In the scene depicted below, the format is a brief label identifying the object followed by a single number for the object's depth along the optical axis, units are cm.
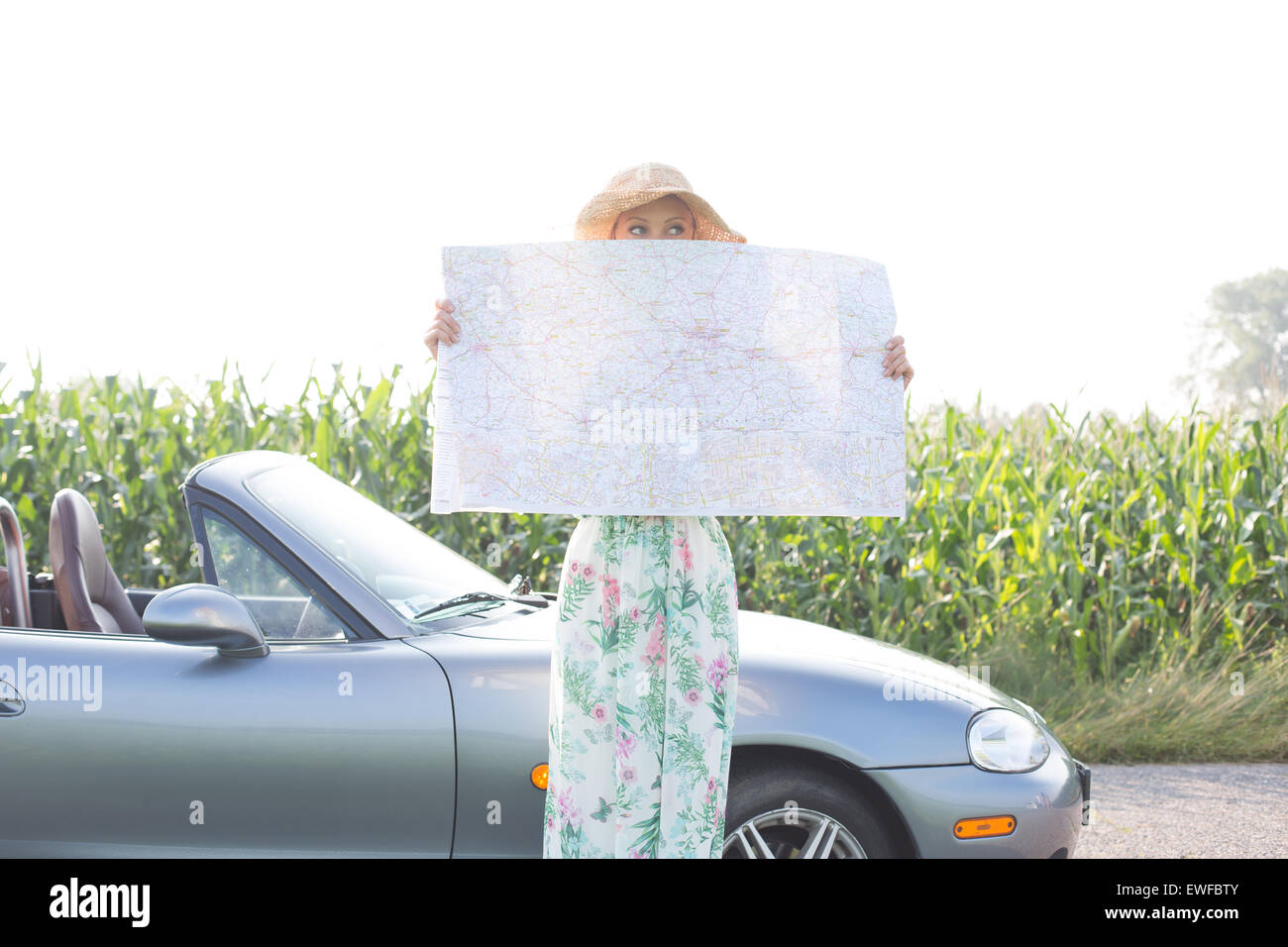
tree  5844
